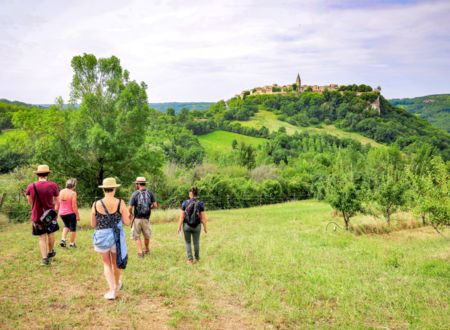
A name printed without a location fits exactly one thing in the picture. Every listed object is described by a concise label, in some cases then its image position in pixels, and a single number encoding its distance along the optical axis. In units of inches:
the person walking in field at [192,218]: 364.8
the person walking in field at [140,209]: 380.8
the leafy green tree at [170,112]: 4460.6
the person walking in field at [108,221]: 255.4
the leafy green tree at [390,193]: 730.2
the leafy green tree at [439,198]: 512.1
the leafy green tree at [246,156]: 2967.5
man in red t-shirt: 327.3
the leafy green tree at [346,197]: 700.7
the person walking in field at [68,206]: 387.5
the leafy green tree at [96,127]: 912.3
